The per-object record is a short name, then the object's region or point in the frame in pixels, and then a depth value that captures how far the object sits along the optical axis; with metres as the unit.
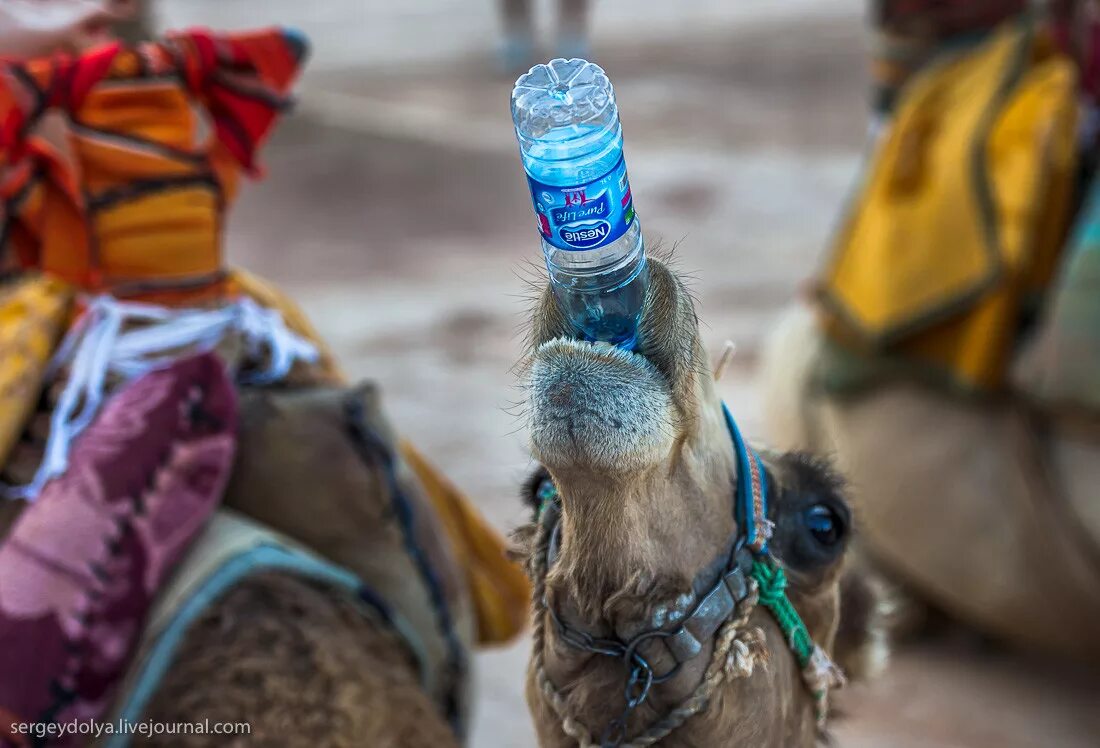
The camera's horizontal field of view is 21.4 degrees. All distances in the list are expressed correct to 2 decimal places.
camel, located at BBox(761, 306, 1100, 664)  3.95
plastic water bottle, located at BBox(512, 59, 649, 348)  1.75
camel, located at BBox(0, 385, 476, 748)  2.35
